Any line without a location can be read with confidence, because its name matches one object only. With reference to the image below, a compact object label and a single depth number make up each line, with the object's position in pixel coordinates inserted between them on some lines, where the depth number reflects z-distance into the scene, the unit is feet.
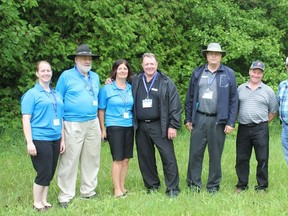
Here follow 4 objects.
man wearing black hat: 18.24
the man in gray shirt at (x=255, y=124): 19.99
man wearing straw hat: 19.74
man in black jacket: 19.65
